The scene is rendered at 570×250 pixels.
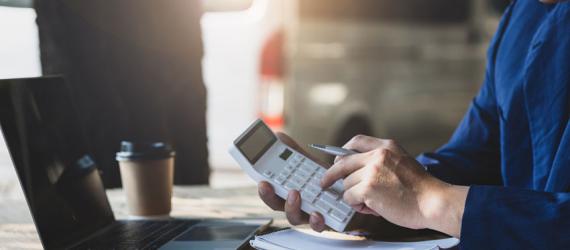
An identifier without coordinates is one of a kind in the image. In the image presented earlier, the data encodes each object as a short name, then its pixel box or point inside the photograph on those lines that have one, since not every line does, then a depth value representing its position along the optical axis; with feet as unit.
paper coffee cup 4.87
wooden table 4.46
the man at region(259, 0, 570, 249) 3.51
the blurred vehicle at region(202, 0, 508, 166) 13.02
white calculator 3.89
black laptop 3.99
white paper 3.80
